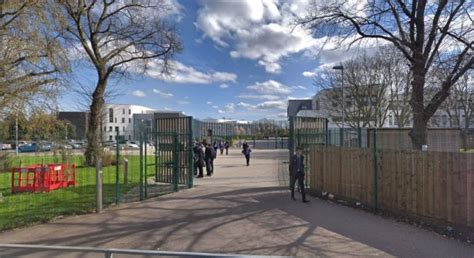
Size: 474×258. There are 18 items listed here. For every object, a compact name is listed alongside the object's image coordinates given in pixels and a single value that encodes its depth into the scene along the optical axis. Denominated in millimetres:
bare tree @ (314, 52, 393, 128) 30906
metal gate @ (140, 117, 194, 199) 13086
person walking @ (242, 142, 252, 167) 24086
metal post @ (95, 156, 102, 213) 8958
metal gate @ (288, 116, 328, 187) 12117
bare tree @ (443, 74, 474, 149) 30250
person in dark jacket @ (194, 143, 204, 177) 17000
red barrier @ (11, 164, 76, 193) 12891
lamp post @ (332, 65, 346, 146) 15336
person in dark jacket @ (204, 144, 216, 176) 17766
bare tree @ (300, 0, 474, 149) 10219
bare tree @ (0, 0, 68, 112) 9609
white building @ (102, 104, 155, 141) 96375
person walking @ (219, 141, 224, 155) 41269
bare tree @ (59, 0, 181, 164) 22484
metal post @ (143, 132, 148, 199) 11488
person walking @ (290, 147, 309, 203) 10219
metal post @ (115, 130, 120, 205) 9881
